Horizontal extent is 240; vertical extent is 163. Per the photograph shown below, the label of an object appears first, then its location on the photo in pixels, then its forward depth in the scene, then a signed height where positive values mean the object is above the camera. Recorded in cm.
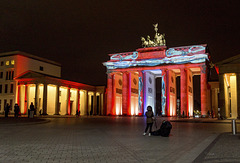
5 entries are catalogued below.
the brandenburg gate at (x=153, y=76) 4950 +563
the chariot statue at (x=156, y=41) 5535 +1323
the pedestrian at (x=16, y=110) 3521 -90
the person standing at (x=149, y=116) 1418 -73
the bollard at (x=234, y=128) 1428 -144
